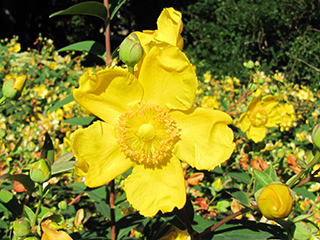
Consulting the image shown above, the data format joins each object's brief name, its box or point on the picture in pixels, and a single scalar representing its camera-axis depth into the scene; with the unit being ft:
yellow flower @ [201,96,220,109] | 1.33
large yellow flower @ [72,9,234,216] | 0.59
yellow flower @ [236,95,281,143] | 1.04
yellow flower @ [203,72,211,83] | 2.33
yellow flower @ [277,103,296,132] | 1.47
